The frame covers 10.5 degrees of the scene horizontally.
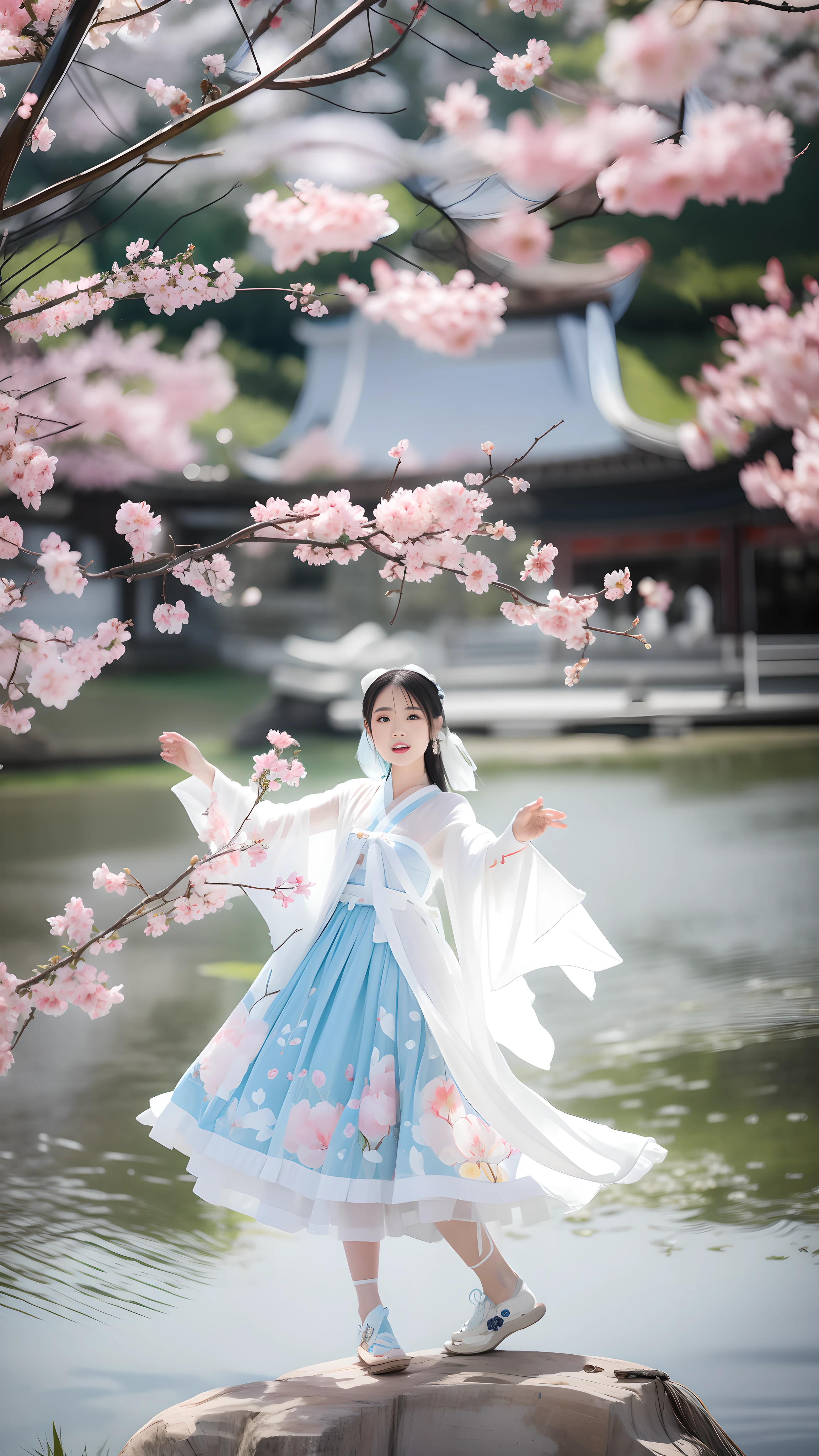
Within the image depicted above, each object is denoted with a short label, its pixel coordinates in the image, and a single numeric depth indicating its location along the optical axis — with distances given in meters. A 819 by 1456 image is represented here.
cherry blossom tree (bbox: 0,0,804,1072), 9.44
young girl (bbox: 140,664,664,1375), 9.70
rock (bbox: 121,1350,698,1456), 9.56
